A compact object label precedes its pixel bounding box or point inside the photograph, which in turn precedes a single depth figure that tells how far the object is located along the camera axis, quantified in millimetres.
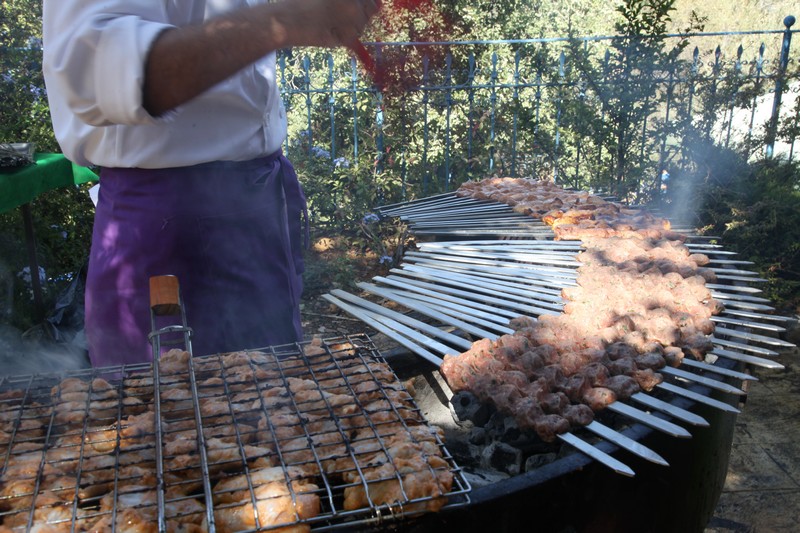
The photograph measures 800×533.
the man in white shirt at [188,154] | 1881
